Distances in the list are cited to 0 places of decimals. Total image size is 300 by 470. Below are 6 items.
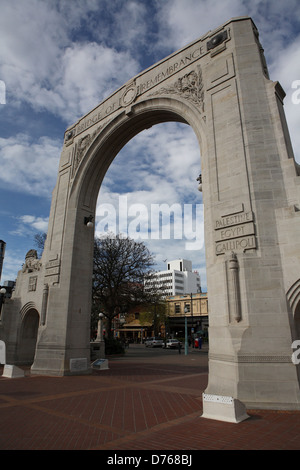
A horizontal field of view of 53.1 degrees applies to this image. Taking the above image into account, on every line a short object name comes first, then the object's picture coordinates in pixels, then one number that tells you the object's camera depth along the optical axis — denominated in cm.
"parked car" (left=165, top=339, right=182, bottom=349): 4178
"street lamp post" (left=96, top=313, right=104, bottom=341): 2319
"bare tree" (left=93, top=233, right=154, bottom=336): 2742
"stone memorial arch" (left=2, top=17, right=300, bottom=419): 784
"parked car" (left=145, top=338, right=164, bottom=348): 4709
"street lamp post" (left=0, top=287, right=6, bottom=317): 1758
